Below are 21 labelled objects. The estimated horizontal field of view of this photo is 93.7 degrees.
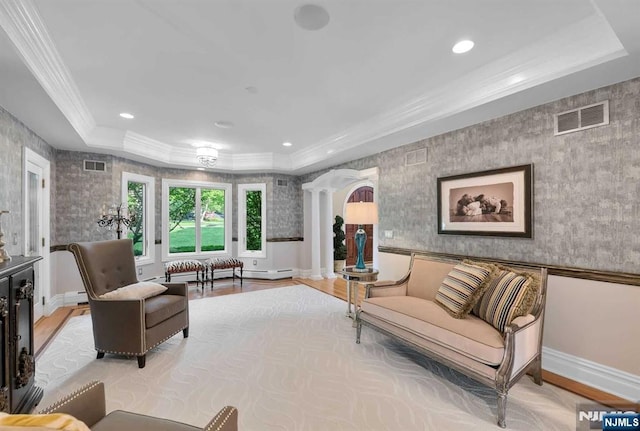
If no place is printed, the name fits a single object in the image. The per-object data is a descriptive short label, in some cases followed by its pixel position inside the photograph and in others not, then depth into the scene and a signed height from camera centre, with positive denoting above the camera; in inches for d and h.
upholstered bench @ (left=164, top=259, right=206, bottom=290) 223.1 -37.6
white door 148.6 -1.0
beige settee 81.2 -36.1
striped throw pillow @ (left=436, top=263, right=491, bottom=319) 101.5 -25.5
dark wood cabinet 70.2 -30.6
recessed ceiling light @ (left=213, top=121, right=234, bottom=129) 169.3 +53.8
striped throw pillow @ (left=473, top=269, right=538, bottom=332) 92.0 -26.3
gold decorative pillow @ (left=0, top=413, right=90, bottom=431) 26.5 -18.3
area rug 81.8 -54.6
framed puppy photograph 116.4 +6.0
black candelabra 190.7 -0.8
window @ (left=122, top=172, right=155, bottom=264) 225.1 +2.9
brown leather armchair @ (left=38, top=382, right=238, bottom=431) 45.9 -32.5
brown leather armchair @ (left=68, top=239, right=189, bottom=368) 109.7 -36.0
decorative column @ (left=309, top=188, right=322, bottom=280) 271.1 -17.1
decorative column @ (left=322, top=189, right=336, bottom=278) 277.6 -18.5
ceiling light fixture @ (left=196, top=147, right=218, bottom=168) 208.8 +43.6
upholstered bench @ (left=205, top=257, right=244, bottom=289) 237.0 -37.4
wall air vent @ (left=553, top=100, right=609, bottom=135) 96.7 +33.2
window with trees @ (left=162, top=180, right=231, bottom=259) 250.7 -0.4
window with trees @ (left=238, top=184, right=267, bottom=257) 275.1 -1.5
